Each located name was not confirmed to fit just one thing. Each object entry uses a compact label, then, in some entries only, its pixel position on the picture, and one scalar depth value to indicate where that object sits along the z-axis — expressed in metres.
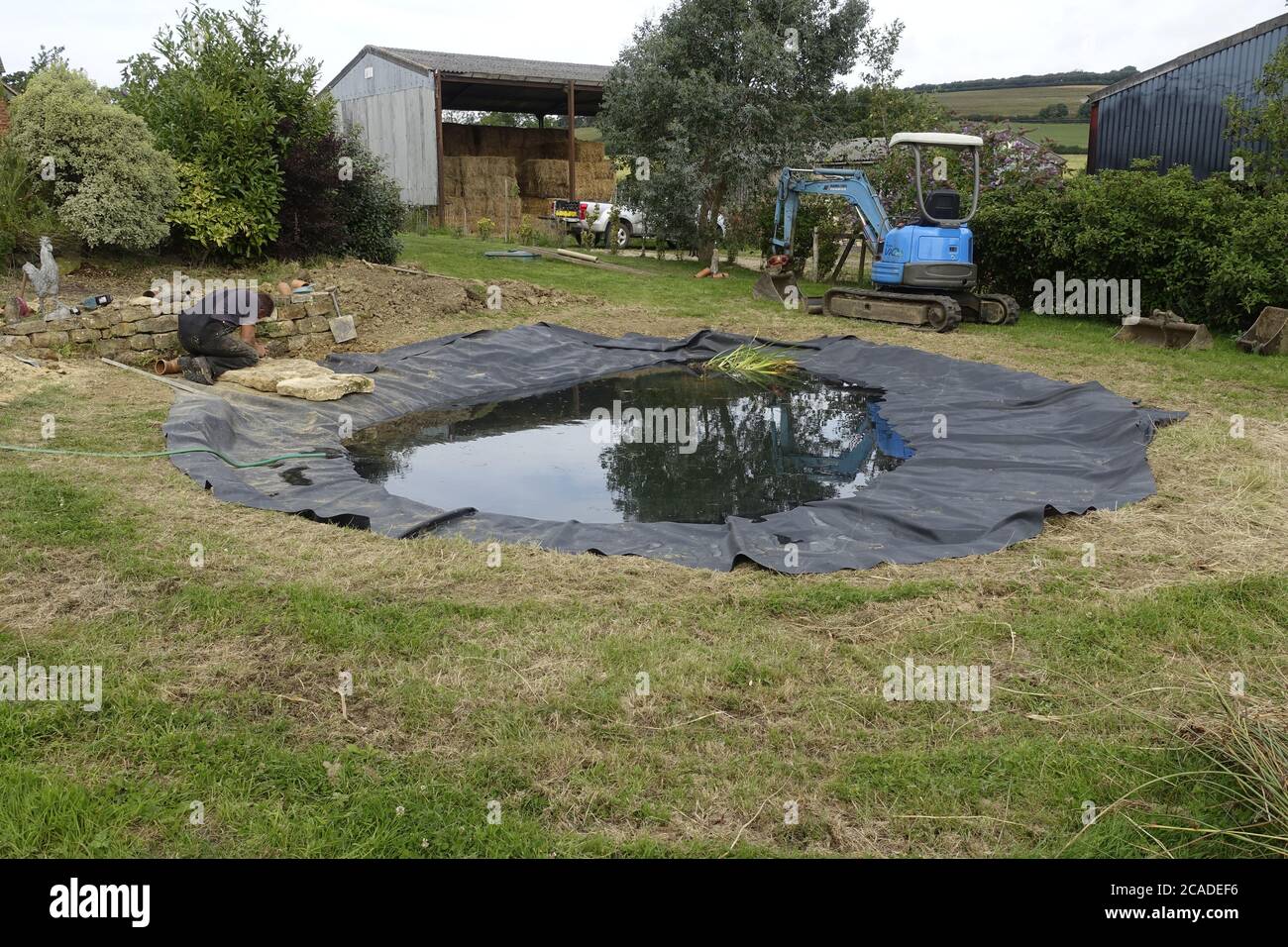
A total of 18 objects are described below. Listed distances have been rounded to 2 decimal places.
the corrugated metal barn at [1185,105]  14.49
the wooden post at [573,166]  23.81
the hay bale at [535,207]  25.89
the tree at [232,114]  13.05
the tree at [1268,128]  12.76
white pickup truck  22.83
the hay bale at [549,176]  25.97
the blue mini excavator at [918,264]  13.61
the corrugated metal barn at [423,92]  22.41
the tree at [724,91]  17.95
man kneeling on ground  9.89
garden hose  7.20
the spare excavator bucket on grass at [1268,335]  11.50
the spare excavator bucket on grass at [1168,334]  11.98
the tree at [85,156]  11.51
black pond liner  6.02
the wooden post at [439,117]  21.70
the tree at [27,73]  21.41
